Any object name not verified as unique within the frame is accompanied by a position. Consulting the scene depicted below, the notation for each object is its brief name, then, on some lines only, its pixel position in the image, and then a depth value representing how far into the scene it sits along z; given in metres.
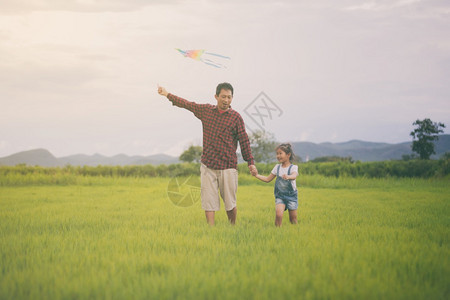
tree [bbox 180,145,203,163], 39.97
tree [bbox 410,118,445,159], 41.06
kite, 5.10
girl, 5.29
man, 5.25
